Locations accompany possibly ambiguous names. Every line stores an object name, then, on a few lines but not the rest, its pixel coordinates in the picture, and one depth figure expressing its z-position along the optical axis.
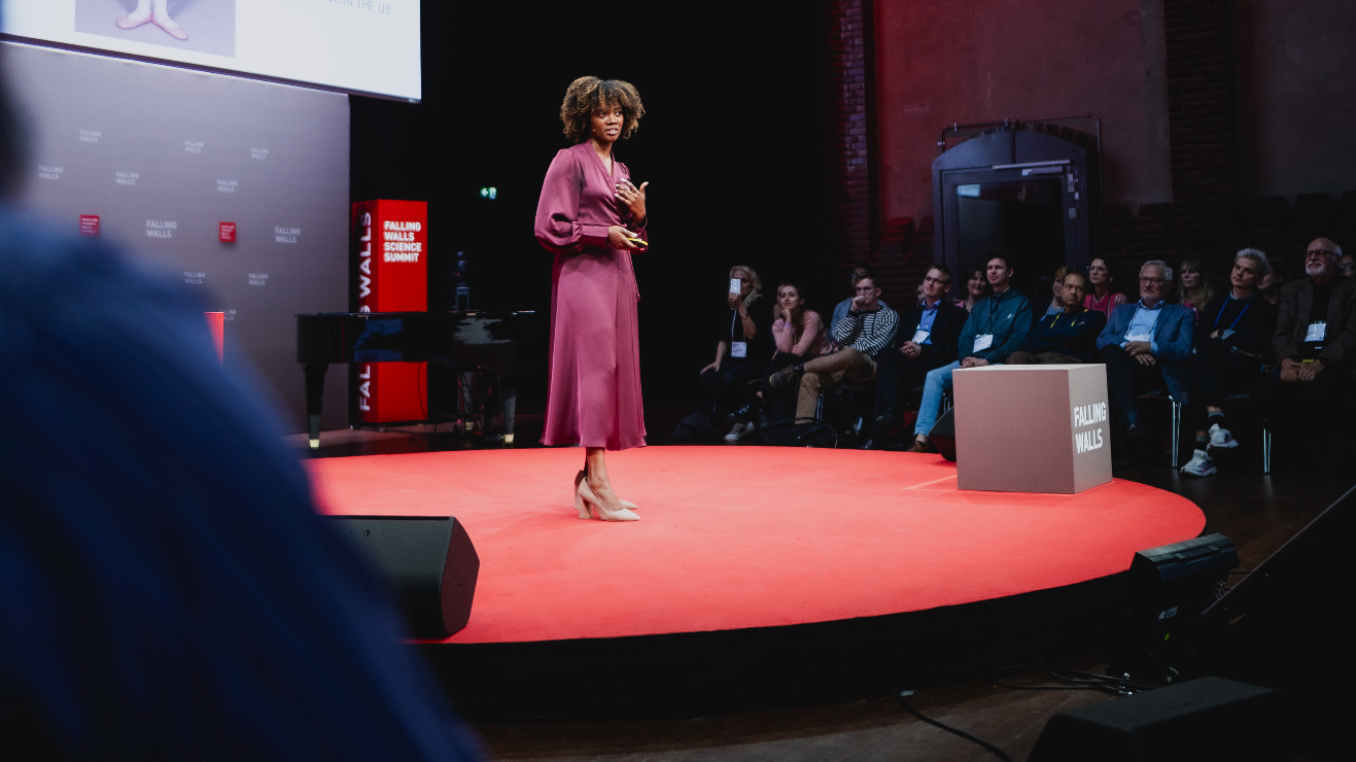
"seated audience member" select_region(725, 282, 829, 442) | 6.75
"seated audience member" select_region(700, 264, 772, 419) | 7.06
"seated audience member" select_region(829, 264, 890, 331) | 7.01
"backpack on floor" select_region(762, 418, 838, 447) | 6.43
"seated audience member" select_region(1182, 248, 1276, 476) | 5.45
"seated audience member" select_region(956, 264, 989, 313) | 6.85
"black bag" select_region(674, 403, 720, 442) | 6.84
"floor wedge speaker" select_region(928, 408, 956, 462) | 4.80
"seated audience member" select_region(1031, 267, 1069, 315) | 6.30
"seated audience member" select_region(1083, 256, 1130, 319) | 6.53
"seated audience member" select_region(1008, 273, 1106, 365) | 5.99
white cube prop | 3.85
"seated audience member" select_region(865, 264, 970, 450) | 6.36
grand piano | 6.11
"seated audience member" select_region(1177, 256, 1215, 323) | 6.28
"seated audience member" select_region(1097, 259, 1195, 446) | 5.55
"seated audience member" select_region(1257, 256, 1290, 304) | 5.68
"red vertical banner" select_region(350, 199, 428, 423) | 8.22
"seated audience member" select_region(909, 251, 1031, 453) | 5.98
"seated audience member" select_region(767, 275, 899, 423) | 6.59
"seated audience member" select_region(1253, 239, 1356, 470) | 5.12
